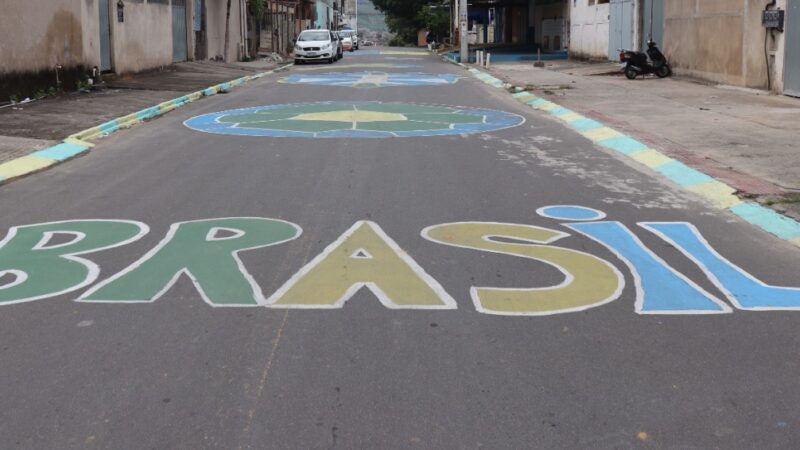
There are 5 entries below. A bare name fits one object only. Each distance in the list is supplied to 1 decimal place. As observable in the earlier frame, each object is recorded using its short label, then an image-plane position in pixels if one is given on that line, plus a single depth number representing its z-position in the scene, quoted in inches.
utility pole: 1685.5
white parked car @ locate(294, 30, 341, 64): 1697.8
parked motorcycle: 1066.7
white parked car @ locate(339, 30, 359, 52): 2827.0
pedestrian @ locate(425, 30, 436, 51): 3120.8
